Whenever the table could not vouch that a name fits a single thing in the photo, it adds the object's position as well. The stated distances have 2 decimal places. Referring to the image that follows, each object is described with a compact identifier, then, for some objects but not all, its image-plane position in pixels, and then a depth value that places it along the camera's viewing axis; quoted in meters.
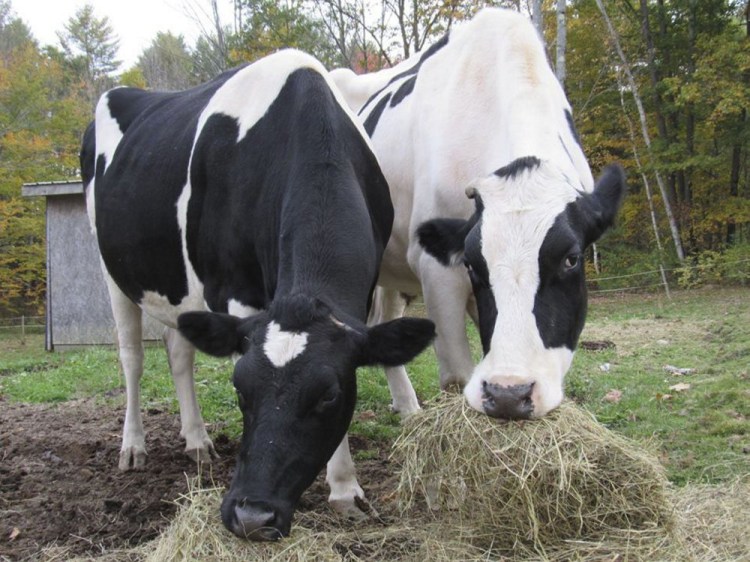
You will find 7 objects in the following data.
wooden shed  15.48
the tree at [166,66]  29.44
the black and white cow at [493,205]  3.10
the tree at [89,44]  42.09
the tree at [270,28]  23.06
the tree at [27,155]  23.81
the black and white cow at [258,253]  2.79
